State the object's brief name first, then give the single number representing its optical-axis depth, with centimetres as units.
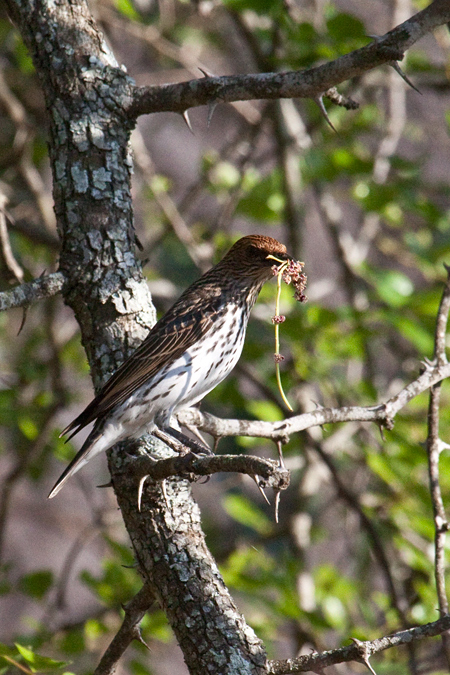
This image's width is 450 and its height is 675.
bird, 687
